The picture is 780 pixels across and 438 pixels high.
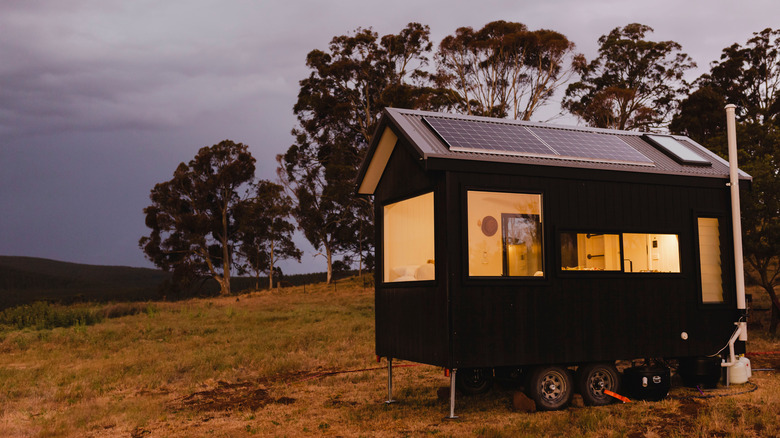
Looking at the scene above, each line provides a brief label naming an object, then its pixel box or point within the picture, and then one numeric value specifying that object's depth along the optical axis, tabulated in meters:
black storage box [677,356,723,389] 10.68
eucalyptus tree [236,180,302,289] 45.66
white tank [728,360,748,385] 10.88
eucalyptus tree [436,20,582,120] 32.16
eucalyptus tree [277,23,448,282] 36.78
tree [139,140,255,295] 48.06
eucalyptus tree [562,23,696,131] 36.69
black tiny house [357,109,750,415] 8.99
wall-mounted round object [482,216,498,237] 9.36
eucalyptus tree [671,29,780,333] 33.72
